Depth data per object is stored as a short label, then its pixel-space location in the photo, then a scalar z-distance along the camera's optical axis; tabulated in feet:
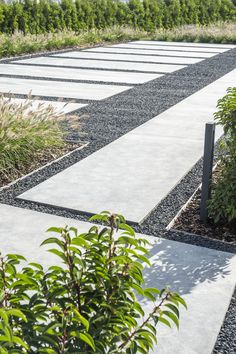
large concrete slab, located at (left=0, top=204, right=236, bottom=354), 9.35
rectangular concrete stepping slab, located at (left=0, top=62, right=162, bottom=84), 37.32
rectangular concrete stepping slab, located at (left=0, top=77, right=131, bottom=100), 31.19
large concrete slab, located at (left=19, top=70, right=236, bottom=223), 15.24
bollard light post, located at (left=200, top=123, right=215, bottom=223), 13.89
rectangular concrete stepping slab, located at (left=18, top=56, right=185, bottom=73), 42.62
